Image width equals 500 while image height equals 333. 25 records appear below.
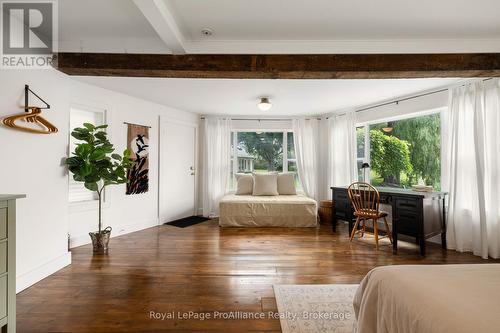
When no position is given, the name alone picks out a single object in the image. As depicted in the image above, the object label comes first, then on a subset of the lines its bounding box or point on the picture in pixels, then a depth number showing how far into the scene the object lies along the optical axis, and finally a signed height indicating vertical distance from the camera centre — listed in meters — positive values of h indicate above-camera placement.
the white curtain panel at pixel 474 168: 2.73 +0.01
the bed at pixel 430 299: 0.80 -0.52
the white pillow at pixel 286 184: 4.91 -0.29
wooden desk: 2.82 -0.58
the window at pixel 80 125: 3.17 +0.61
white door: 4.41 +0.03
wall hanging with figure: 3.85 +0.25
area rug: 1.62 -1.09
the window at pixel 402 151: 3.56 +0.32
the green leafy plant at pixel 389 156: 3.95 +0.24
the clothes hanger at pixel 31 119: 1.95 +0.49
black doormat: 4.28 -0.98
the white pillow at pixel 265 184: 4.76 -0.28
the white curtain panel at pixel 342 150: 4.47 +0.41
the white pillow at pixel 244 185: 4.88 -0.30
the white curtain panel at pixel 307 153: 5.09 +0.37
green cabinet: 1.34 -0.53
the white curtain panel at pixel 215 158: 5.04 +0.29
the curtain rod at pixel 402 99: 3.27 +1.14
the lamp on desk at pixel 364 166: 3.88 +0.04
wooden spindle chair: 3.18 -0.52
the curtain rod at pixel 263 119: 5.20 +1.17
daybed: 4.23 -0.78
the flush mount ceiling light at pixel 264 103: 3.65 +1.07
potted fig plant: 2.63 +0.09
